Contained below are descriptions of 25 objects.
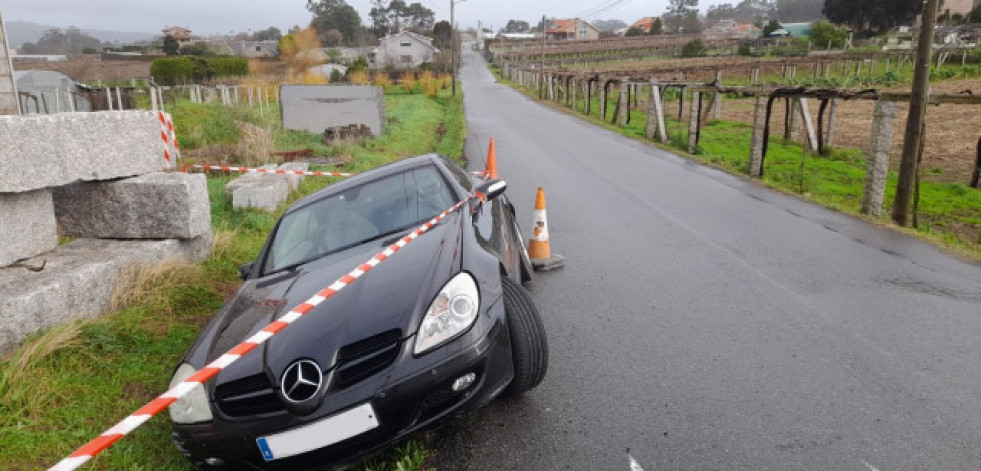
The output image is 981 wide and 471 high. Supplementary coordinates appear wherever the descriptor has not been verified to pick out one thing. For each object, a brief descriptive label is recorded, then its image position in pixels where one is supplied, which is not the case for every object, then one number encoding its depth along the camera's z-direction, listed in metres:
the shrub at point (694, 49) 77.44
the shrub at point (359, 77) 54.25
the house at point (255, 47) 115.69
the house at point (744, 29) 132.88
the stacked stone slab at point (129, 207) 6.02
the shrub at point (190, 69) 46.86
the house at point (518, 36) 173.50
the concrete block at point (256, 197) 9.12
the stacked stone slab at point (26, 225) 4.99
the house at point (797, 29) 103.75
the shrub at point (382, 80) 54.85
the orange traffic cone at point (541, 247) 6.82
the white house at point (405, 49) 102.31
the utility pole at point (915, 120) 8.77
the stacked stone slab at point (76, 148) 4.85
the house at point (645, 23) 151.27
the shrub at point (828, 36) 68.50
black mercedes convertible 2.98
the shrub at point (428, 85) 46.25
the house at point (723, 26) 152.88
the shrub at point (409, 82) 50.49
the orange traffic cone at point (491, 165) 8.33
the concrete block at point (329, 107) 18.78
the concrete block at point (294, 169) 10.56
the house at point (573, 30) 147.25
